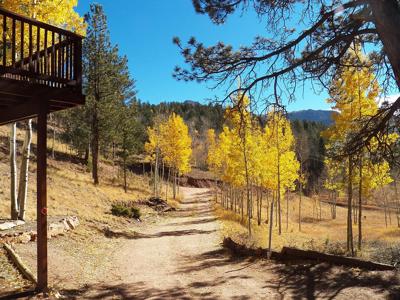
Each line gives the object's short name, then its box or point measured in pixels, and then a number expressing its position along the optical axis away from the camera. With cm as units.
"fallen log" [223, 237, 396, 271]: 888
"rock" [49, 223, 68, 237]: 1341
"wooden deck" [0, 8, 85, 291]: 731
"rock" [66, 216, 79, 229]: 1549
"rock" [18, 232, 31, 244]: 1118
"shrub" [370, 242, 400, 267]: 923
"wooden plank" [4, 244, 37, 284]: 822
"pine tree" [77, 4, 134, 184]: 3033
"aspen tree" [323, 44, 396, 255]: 1704
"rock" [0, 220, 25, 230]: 1191
